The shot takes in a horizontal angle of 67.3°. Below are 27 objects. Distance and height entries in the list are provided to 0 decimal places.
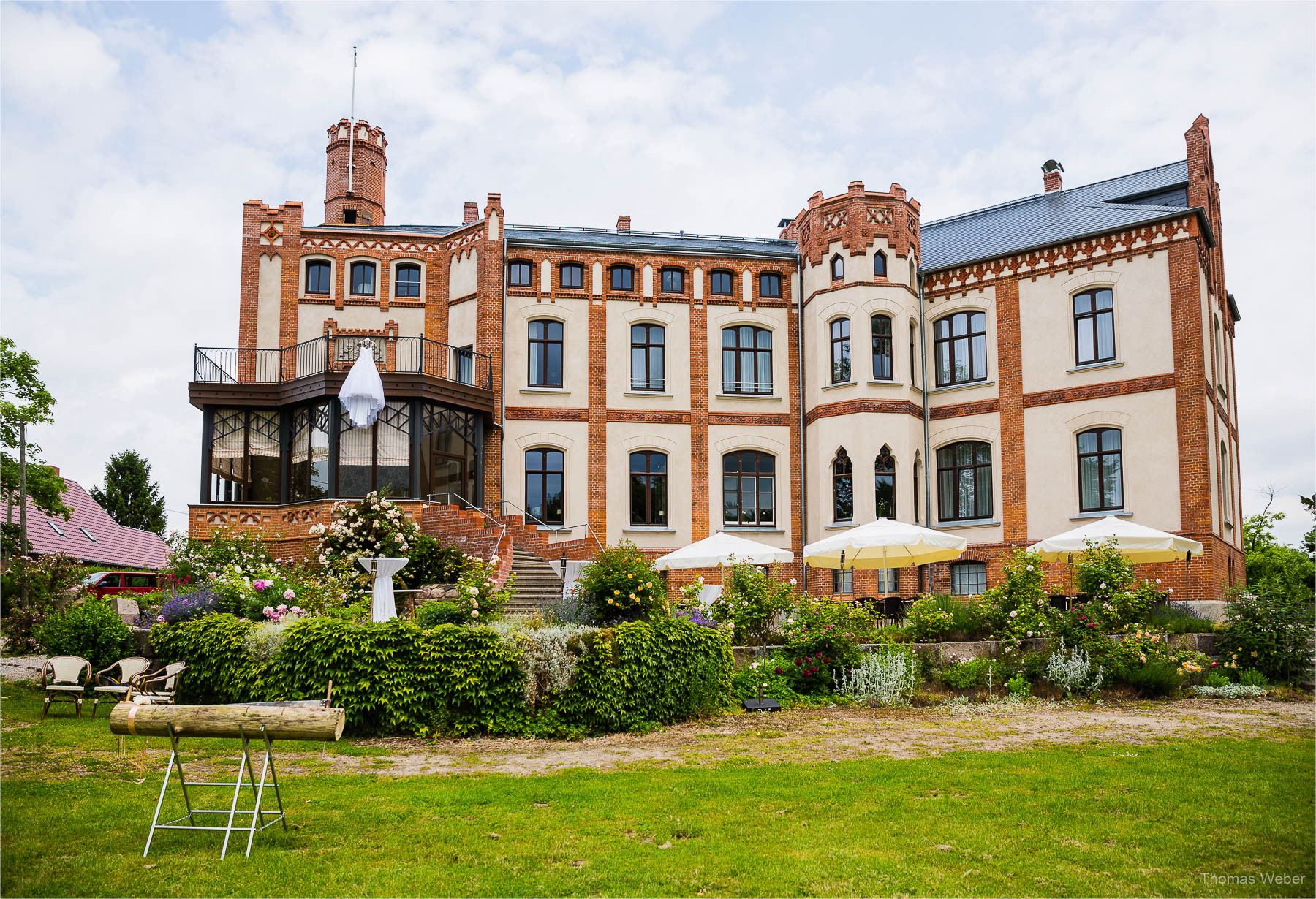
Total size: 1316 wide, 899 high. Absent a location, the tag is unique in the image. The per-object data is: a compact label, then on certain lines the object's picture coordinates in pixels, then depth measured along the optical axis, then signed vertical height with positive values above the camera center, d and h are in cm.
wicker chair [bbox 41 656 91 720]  1164 -138
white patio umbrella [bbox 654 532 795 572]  1664 +9
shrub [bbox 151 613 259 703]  1110 -113
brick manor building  2086 +419
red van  2598 -62
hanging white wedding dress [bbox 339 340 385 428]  1908 +319
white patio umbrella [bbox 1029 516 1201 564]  1530 +29
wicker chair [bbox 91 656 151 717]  1155 -144
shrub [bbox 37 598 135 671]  1338 -106
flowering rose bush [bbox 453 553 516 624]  1158 -46
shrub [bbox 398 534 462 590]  1806 -7
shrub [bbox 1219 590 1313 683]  1357 -112
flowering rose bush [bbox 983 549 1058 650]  1380 -66
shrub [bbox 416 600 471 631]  1141 -64
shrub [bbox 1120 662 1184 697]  1251 -153
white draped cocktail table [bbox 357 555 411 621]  1256 -36
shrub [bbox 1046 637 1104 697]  1268 -150
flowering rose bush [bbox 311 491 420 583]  1858 +55
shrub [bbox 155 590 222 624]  1296 -63
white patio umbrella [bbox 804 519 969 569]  1591 +18
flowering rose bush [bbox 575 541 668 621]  1239 -38
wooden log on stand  598 -98
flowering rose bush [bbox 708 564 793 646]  1420 -68
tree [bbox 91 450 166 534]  4903 +322
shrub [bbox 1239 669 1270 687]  1321 -163
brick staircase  1805 -46
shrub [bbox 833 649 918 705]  1261 -158
